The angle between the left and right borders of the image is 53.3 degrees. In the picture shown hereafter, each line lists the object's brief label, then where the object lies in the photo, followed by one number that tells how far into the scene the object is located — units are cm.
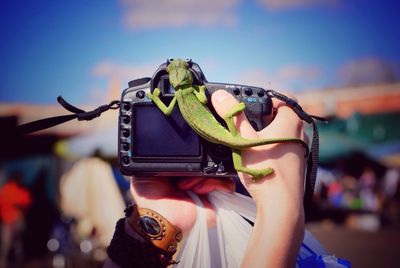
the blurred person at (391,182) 851
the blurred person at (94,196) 362
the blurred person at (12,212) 520
